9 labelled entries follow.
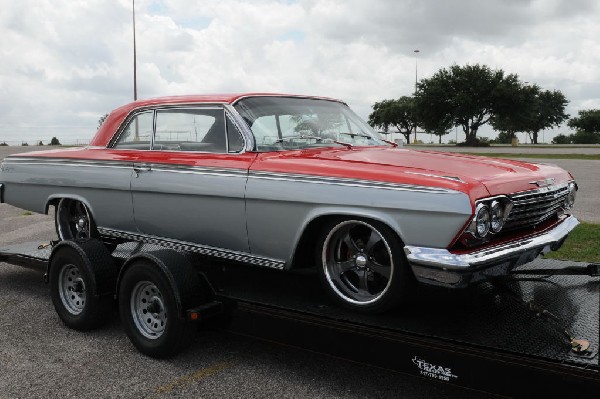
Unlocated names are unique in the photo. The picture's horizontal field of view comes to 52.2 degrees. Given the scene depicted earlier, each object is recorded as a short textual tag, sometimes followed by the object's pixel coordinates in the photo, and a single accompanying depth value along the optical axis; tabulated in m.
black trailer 2.82
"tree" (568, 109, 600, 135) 71.06
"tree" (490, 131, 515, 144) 68.09
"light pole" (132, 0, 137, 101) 28.29
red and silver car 3.20
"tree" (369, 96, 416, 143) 70.40
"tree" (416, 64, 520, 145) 50.78
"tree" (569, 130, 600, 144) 63.40
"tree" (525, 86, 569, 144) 66.12
